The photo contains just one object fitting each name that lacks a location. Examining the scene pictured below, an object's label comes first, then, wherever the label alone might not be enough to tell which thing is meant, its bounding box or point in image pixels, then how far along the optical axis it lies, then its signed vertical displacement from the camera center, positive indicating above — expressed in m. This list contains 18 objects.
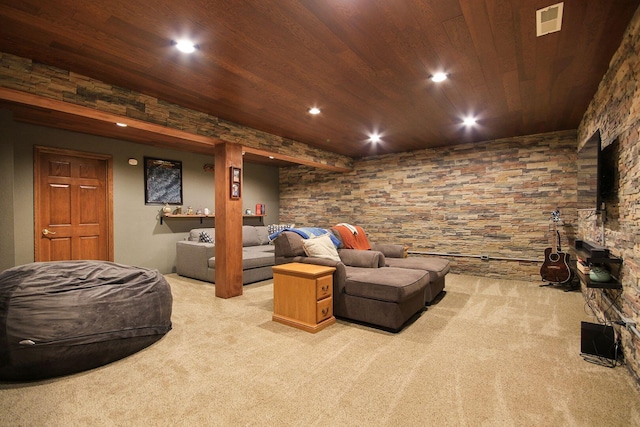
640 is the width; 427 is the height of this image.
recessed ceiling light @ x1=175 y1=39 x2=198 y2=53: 2.29 +1.26
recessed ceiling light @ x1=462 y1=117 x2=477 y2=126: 4.15 +1.24
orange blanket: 4.32 -0.42
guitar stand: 4.54 -1.13
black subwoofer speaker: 2.36 -1.03
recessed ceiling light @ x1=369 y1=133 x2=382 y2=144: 5.04 +1.24
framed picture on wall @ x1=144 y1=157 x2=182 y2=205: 5.57 +0.55
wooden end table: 2.99 -0.88
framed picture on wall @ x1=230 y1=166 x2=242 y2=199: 4.32 +0.41
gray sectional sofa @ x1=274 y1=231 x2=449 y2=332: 2.95 -0.76
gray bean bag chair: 2.07 -0.80
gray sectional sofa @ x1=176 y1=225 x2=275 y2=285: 5.01 -0.84
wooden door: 4.51 +0.09
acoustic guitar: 4.58 -0.82
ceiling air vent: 1.93 +1.26
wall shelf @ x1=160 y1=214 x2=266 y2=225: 5.72 -0.11
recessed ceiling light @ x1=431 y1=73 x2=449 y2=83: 2.84 +1.26
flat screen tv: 2.59 +0.33
